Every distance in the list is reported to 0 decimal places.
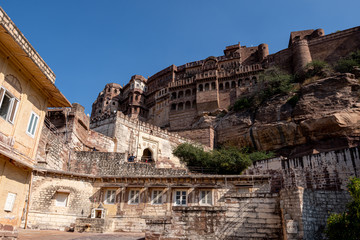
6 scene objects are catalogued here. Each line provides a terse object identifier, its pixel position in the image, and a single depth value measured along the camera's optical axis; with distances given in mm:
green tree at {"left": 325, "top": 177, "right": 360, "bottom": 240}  9422
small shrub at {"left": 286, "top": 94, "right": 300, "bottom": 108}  29223
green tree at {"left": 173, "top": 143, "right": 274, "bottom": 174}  22062
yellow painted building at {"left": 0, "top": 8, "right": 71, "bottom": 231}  7680
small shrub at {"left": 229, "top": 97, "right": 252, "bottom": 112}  34500
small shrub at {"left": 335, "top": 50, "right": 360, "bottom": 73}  31636
